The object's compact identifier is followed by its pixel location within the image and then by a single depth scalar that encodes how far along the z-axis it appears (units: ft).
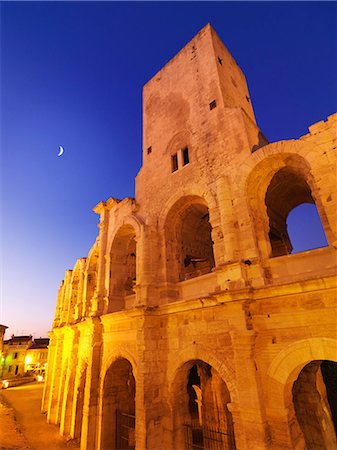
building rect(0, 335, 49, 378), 156.15
